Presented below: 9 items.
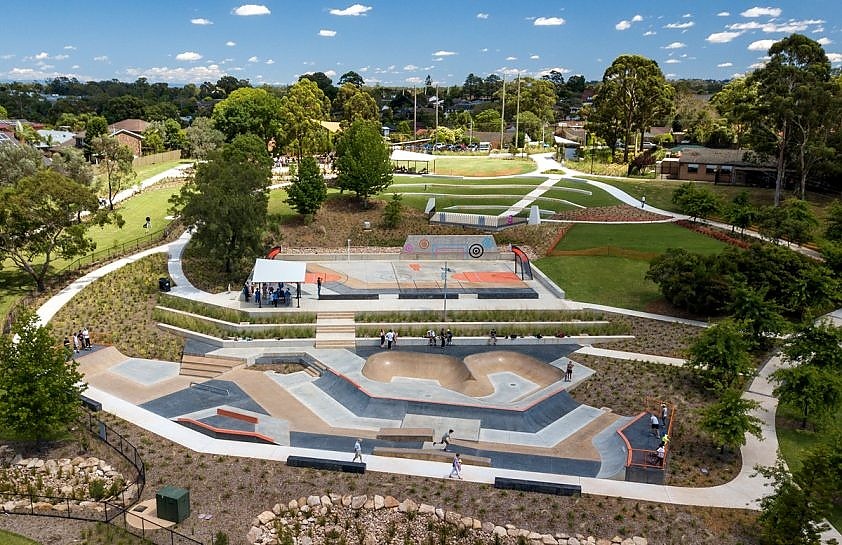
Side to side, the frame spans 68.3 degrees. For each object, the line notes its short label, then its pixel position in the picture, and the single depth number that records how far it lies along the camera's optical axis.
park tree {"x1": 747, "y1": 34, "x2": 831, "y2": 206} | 52.31
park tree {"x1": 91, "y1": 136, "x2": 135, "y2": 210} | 60.47
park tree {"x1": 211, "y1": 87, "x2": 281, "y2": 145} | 81.31
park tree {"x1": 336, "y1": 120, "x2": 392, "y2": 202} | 54.34
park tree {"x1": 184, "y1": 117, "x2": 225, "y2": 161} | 76.19
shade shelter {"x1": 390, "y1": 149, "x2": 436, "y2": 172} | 84.59
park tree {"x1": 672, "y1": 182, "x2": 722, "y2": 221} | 54.04
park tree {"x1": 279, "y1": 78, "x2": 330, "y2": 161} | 74.62
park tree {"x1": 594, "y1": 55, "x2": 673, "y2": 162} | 79.56
